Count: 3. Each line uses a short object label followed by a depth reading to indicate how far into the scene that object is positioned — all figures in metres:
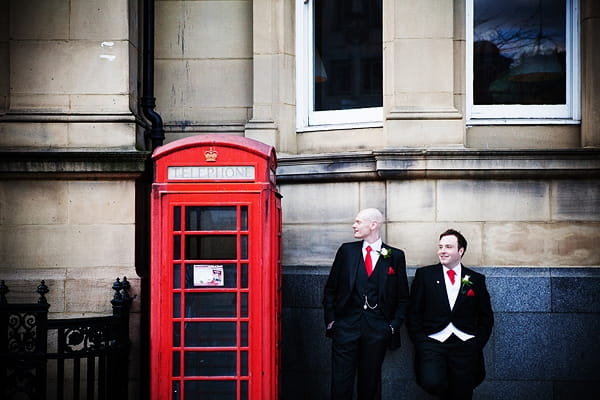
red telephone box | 7.23
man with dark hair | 7.45
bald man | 7.59
